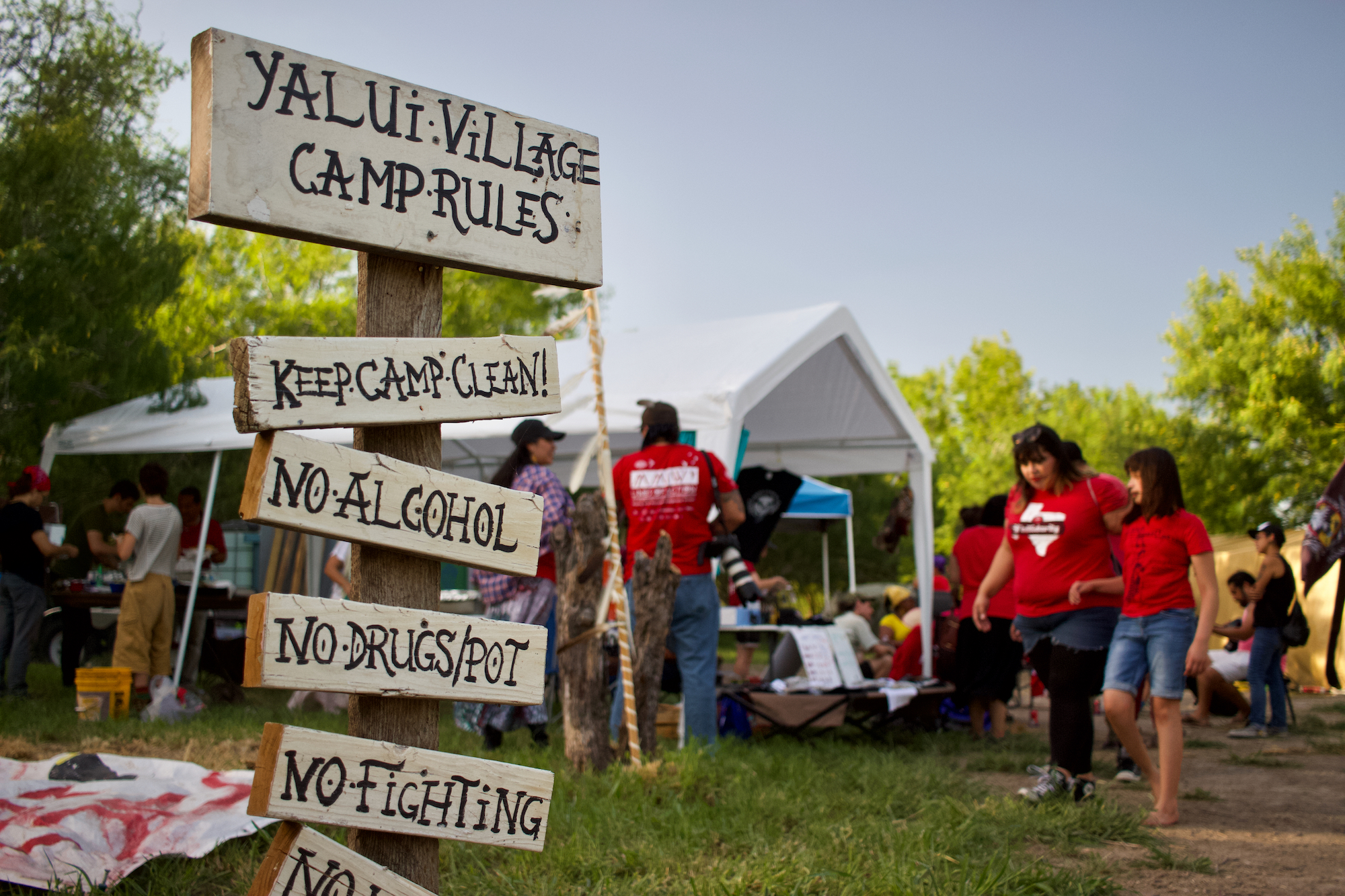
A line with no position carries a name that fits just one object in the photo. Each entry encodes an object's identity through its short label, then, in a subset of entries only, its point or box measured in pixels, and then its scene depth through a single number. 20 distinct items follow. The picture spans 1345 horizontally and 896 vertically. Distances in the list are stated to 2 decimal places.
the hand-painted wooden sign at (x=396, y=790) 1.65
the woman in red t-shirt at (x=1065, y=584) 4.14
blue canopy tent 11.73
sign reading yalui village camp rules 1.63
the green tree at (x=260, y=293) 22.48
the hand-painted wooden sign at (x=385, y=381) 1.63
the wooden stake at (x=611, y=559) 4.48
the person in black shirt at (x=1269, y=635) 7.46
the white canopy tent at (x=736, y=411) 6.52
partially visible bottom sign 1.66
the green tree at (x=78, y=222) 9.18
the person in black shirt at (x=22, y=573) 7.09
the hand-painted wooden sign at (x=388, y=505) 1.63
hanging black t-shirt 9.53
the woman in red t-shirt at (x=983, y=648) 6.48
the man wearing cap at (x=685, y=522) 4.99
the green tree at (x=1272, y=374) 20.47
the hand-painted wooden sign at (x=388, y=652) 1.62
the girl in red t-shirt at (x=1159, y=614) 3.90
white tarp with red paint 2.86
